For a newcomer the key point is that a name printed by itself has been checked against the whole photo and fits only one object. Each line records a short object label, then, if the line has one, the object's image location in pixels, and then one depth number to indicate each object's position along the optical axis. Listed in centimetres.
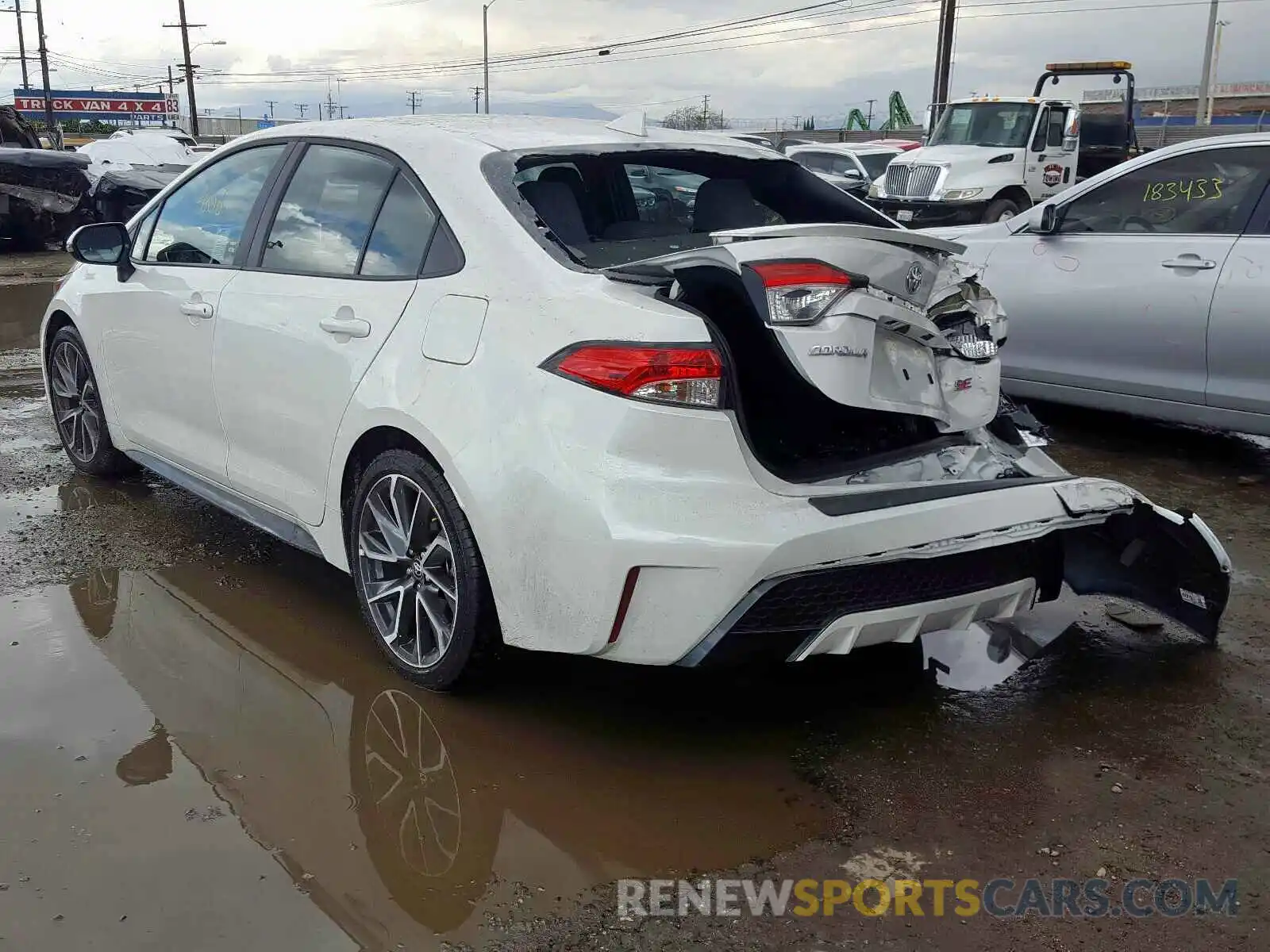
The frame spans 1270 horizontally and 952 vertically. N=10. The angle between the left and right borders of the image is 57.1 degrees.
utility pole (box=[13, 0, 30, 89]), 6556
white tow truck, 1748
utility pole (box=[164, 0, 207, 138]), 5512
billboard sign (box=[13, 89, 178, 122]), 8819
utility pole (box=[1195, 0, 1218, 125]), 3606
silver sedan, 571
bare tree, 6104
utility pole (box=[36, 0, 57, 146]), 6316
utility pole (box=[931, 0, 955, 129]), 2981
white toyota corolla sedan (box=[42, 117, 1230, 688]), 289
